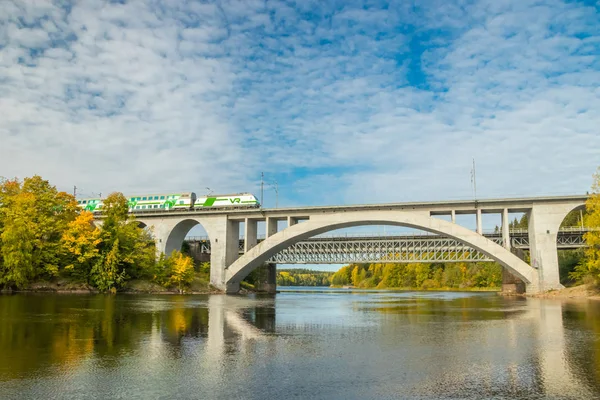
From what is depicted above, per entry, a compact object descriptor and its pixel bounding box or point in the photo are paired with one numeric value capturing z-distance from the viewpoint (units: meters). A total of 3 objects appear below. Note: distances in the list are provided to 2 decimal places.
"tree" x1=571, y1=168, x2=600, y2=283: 45.75
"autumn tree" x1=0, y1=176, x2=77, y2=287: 47.31
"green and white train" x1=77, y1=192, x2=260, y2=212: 70.69
